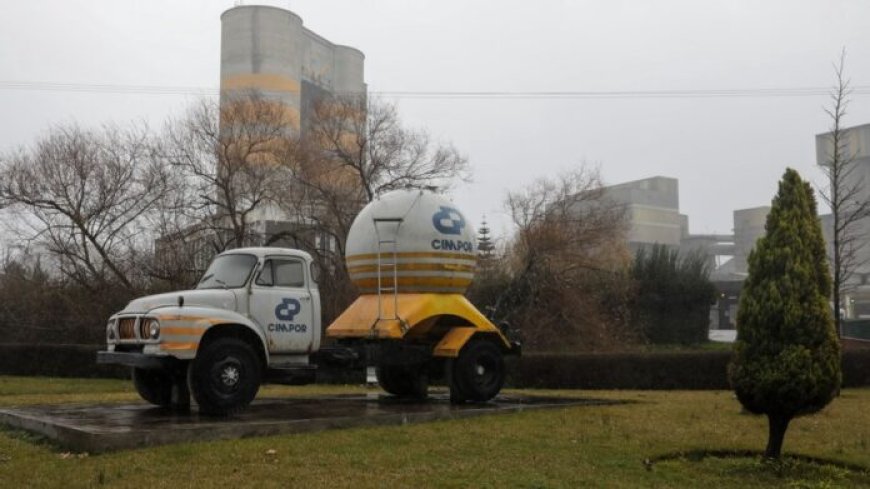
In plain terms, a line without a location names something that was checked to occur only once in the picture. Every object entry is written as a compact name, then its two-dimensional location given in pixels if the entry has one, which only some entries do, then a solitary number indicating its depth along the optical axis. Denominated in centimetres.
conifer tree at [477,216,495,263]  3629
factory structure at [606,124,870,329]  10094
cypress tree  803
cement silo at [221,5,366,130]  6512
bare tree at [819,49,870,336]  1945
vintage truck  1052
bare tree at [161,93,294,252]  2902
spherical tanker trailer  1338
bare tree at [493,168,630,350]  3023
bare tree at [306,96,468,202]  3056
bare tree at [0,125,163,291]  2842
